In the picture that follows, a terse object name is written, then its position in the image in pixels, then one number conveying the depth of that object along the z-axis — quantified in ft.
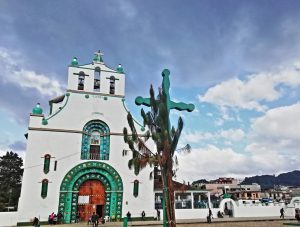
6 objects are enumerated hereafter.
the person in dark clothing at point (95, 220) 51.28
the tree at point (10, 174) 117.31
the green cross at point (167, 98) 29.67
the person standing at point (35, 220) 54.79
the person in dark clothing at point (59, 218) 60.58
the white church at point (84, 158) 62.14
